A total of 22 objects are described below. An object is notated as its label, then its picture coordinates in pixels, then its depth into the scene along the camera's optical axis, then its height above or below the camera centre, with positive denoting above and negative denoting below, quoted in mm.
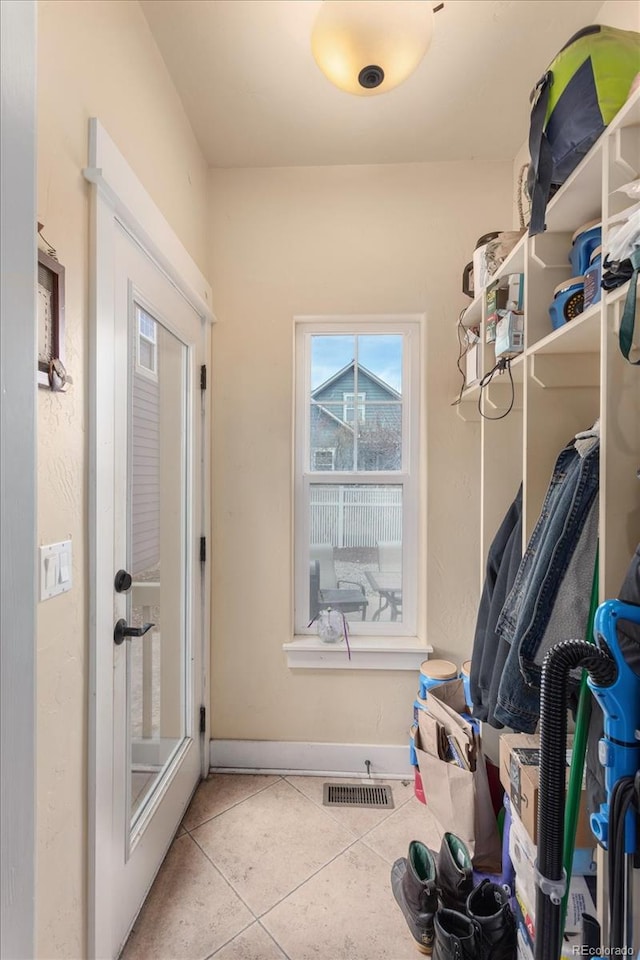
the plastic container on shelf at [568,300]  1186 +486
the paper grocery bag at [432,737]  1722 -1022
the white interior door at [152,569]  1293 -328
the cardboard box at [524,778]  1113 -835
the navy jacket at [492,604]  1470 -441
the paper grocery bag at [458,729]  1585 -952
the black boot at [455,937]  1121 -1195
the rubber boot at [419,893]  1305 -1261
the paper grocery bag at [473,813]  1551 -1186
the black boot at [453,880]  1299 -1192
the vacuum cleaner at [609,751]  773 -498
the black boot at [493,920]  1154 -1196
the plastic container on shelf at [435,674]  1949 -871
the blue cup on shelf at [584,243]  1136 +618
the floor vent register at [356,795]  1915 -1405
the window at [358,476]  2217 +6
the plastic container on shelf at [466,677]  1762 -836
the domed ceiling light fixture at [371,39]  1213 +1237
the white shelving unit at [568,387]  934 +278
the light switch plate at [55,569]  969 -210
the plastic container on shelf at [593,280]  1037 +474
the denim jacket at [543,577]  1065 -245
